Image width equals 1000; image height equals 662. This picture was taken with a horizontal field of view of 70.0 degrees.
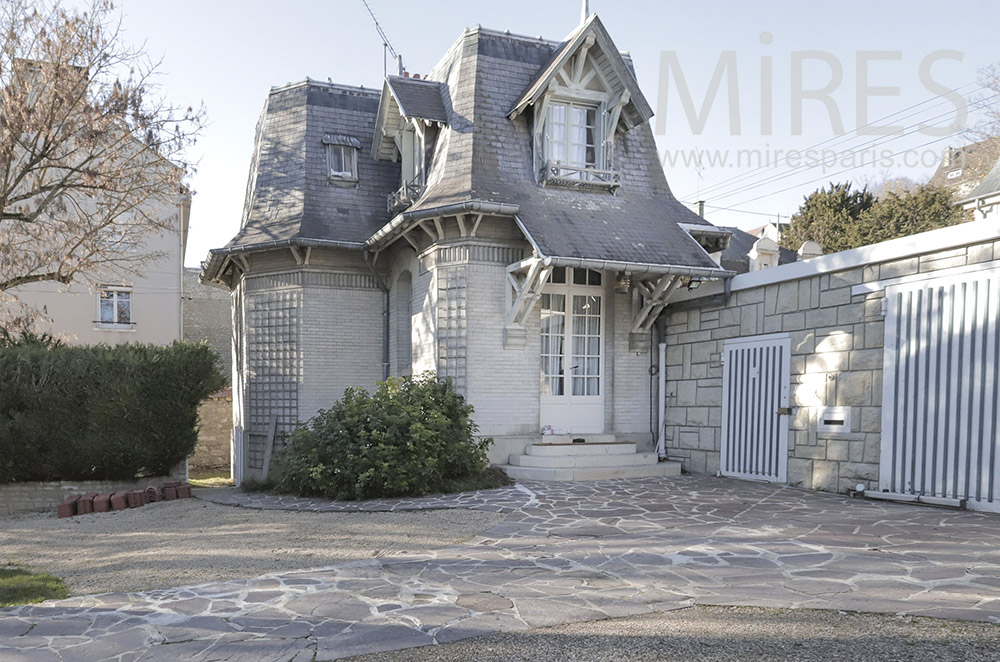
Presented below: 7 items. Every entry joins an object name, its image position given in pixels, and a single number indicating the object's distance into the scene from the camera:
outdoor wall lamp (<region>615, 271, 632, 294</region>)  12.09
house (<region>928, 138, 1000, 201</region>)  24.92
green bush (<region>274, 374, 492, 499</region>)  9.22
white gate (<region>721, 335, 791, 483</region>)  9.94
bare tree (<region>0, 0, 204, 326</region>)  12.09
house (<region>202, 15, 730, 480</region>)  11.19
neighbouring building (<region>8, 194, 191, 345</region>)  21.28
